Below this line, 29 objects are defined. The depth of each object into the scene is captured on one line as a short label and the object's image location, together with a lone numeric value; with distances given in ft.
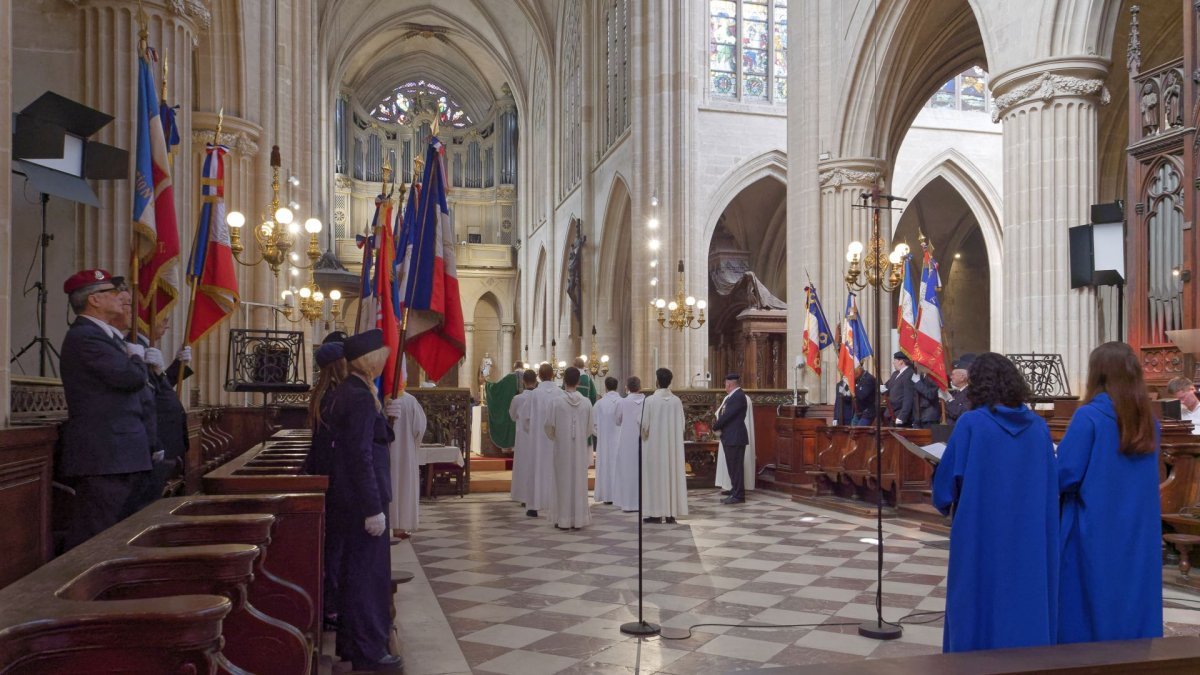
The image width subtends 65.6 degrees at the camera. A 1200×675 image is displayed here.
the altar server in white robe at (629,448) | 33.45
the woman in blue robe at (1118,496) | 11.19
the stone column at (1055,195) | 33.24
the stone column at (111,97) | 20.01
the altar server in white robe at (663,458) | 31.19
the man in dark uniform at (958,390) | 23.17
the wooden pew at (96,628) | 5.41
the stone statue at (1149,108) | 28.53
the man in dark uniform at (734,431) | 35.58
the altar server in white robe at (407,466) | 25.59
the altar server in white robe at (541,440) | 31.22
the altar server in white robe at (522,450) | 32.88
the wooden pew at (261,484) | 12.34
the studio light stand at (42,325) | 18.70
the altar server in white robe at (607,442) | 36.24
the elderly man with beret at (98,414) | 12.93
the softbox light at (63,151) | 17.44
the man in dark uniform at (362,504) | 13.19
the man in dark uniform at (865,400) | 35.88
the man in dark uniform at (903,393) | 33.09
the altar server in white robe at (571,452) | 29.27
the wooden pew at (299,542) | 11.60
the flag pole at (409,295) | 15.44
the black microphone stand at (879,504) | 15.79
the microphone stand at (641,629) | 16.19
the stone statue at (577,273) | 87.25
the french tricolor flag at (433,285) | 15.80
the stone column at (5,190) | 11.48
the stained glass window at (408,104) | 136.98
